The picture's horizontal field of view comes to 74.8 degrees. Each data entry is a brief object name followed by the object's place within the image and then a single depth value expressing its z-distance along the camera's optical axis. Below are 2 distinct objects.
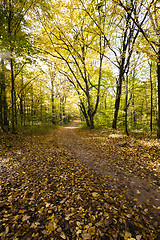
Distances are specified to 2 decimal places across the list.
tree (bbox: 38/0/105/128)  9.77
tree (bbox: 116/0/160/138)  5.77
